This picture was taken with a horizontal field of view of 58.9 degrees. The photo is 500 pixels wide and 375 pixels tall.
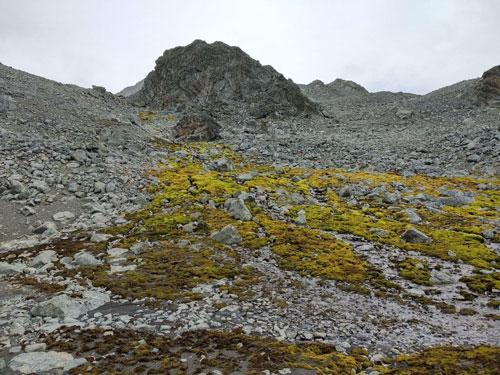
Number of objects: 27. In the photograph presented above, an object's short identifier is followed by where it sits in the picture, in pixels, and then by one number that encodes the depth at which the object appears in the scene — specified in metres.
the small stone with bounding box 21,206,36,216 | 26.53
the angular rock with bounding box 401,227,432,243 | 25.67
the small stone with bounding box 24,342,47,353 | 12.99
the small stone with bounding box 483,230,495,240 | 26.50
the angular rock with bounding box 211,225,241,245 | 24.31
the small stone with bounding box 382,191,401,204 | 33.22
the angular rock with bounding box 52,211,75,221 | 26.77
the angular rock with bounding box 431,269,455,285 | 20.50
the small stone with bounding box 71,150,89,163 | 34.97
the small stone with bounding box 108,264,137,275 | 20.10
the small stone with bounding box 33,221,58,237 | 24.75
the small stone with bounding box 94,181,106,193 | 30.95
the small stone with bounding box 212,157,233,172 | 42.22
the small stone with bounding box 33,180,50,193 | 29.23
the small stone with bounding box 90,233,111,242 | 24.11
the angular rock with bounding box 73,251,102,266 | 20.77
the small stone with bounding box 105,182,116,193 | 31.39
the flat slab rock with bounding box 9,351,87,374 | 12.12
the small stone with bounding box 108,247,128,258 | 22.03
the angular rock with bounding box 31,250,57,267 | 20.56
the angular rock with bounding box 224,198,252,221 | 28.47
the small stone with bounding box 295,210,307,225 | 28.75
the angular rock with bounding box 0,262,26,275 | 19.44
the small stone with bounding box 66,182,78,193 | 30.25
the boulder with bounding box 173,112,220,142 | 57.09
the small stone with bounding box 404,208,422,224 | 29.23
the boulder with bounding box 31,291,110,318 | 15.46
